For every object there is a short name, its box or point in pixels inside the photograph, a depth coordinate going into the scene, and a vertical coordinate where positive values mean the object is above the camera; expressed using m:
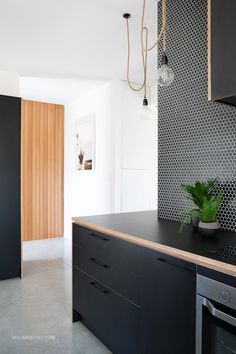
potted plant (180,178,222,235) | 1.56 -0.21
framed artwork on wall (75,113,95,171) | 4.50 +0.43
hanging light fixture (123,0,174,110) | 1.50 +0.52
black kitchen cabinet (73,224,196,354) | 1.22 -0.69
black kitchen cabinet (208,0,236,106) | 1.28 +0.58
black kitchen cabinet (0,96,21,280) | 3.12 -0.22
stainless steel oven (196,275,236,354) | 1.01 -0.58
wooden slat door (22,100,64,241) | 5.03 -0.04
